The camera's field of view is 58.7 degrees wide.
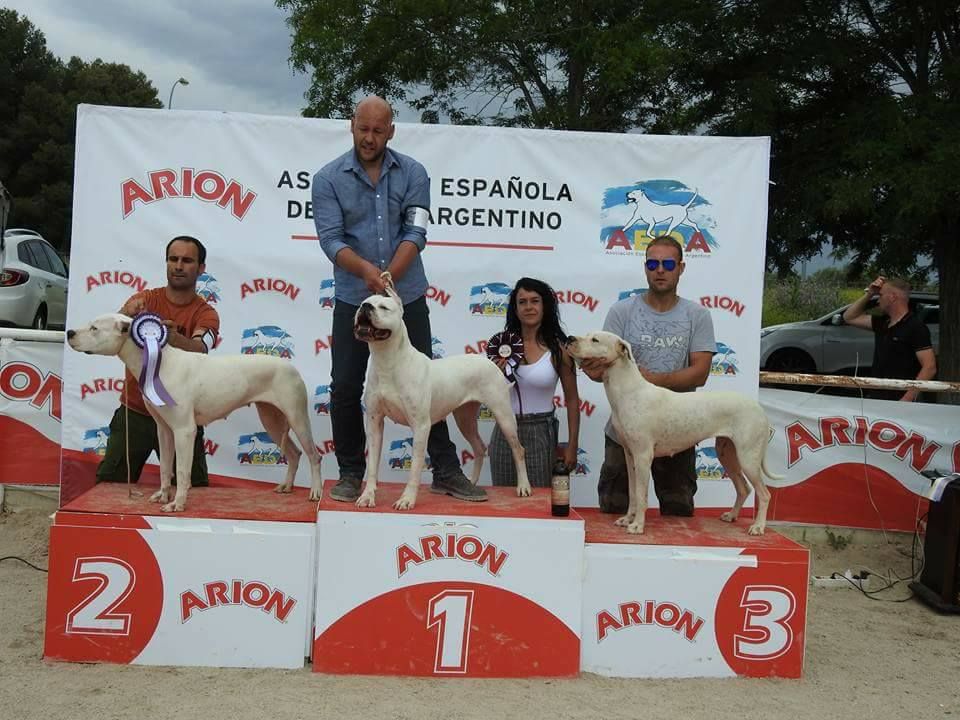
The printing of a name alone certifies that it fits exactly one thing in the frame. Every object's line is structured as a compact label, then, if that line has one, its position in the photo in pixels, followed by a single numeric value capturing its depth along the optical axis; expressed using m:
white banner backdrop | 5.99
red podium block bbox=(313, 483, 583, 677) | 4.01
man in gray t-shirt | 4.66
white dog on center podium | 3.84
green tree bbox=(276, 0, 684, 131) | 12.61
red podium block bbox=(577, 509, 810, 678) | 4.14
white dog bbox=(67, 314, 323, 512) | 4.08
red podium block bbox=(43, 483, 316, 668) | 4.00
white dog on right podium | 4.26
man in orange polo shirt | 4.65
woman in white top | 5.05
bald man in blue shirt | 4.26
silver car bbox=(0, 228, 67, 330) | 11.59
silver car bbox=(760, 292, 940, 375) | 12.95
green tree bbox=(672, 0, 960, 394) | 8.53
